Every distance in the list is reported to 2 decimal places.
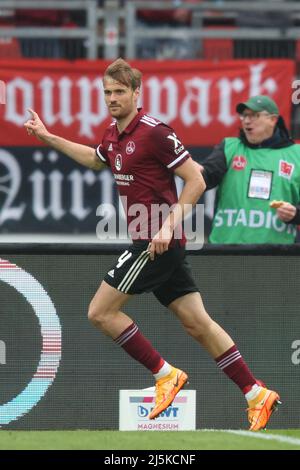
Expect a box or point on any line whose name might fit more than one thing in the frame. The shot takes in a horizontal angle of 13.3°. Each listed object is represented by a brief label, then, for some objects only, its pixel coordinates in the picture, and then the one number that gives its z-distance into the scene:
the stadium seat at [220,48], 13.30
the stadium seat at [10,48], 13.27
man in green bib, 8.73
